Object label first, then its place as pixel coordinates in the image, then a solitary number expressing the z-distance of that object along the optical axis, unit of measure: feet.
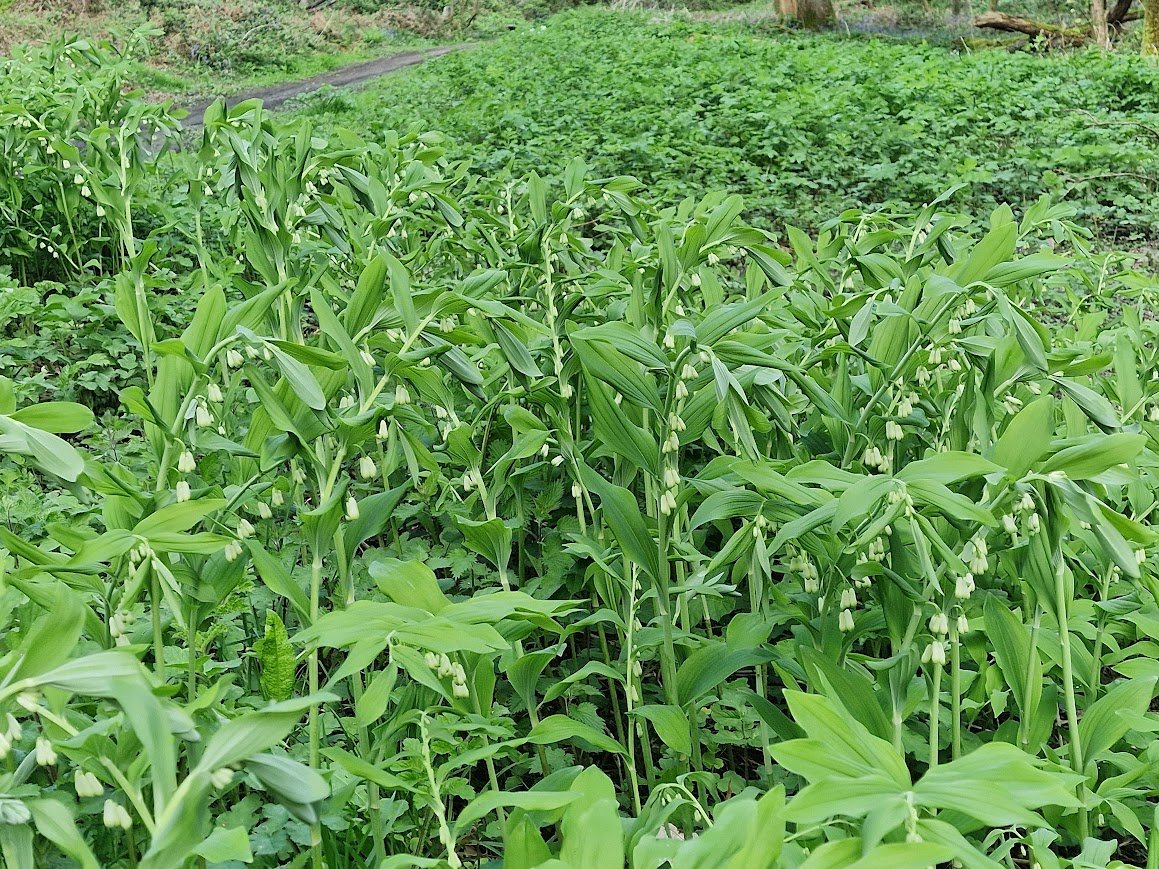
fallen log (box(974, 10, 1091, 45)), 51.16
